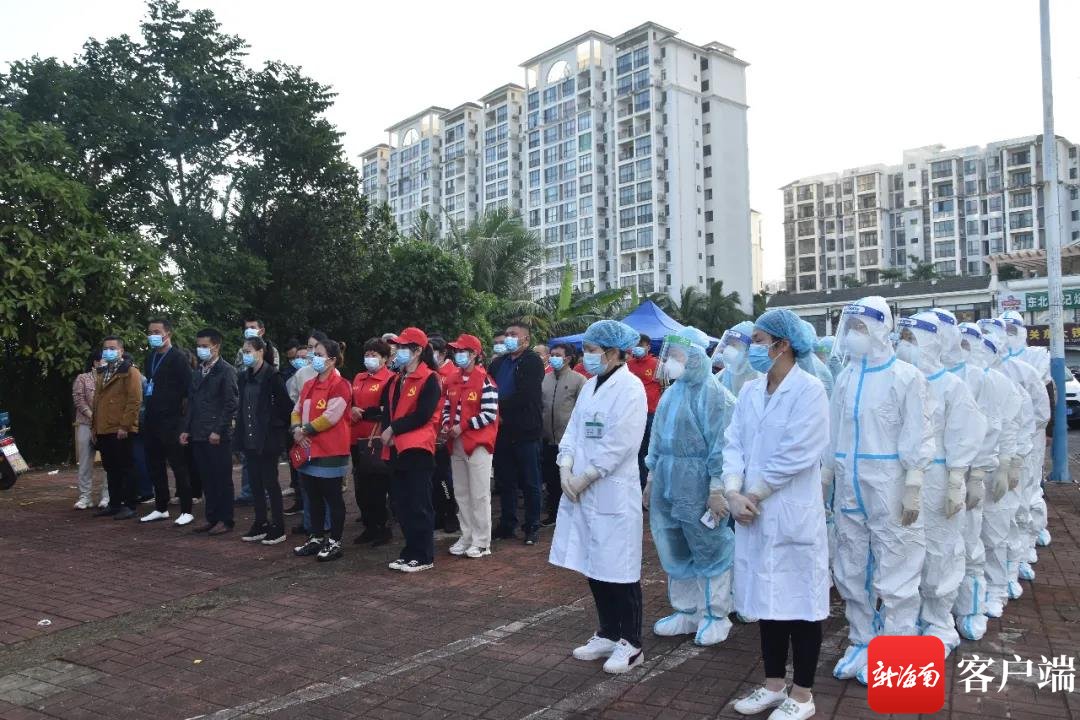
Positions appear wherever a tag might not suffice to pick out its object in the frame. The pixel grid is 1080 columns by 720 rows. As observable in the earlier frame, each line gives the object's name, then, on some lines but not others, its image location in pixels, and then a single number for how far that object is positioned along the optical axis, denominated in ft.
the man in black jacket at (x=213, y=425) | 28.45
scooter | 37.73
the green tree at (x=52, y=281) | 42.75
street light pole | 39.47
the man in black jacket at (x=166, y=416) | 30.30
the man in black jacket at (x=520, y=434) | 27.12
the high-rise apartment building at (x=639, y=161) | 248.73
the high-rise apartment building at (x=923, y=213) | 323.57
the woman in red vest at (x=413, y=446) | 23.18
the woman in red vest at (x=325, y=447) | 24.72
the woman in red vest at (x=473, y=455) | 25.27
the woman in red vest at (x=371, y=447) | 25.46
